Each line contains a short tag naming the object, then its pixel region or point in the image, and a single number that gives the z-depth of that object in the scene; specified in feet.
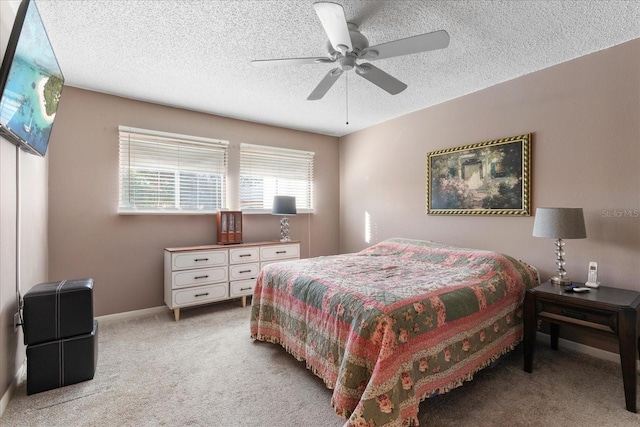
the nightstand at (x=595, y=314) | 6.05
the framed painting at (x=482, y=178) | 9.67
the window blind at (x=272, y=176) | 14.17
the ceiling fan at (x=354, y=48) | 5.32
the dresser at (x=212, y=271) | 11.06
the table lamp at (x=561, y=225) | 7.52
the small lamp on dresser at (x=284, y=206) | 13.55
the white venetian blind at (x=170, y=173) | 11.41
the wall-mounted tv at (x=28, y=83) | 4.94
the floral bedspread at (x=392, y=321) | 5.16
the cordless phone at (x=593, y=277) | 7.66
